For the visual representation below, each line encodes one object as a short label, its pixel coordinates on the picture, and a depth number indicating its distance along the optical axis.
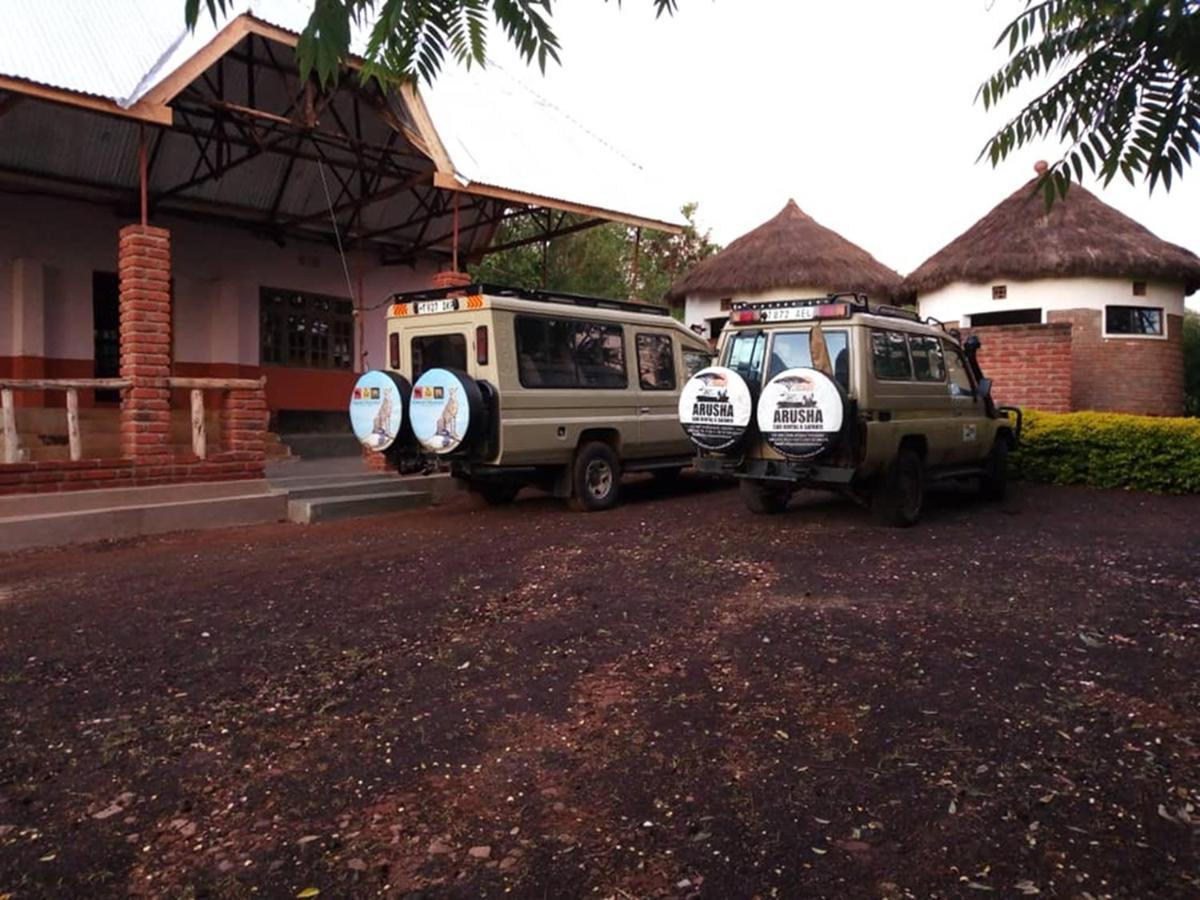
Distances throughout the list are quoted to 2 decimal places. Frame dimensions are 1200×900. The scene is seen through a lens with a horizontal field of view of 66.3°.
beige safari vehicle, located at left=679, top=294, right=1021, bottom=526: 8.14
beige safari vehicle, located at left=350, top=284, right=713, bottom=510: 9.48
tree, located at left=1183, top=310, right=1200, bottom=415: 20.27
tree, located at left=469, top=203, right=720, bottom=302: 24.91
